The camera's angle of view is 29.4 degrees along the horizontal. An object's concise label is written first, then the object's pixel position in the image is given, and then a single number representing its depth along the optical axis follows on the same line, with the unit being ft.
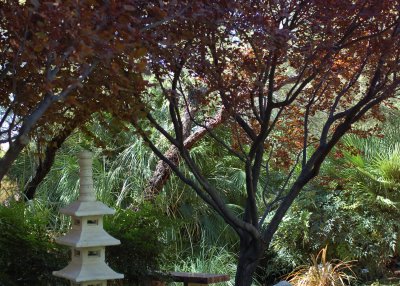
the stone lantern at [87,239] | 16.96
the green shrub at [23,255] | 19.92
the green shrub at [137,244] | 21.39
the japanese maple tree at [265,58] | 15.58
